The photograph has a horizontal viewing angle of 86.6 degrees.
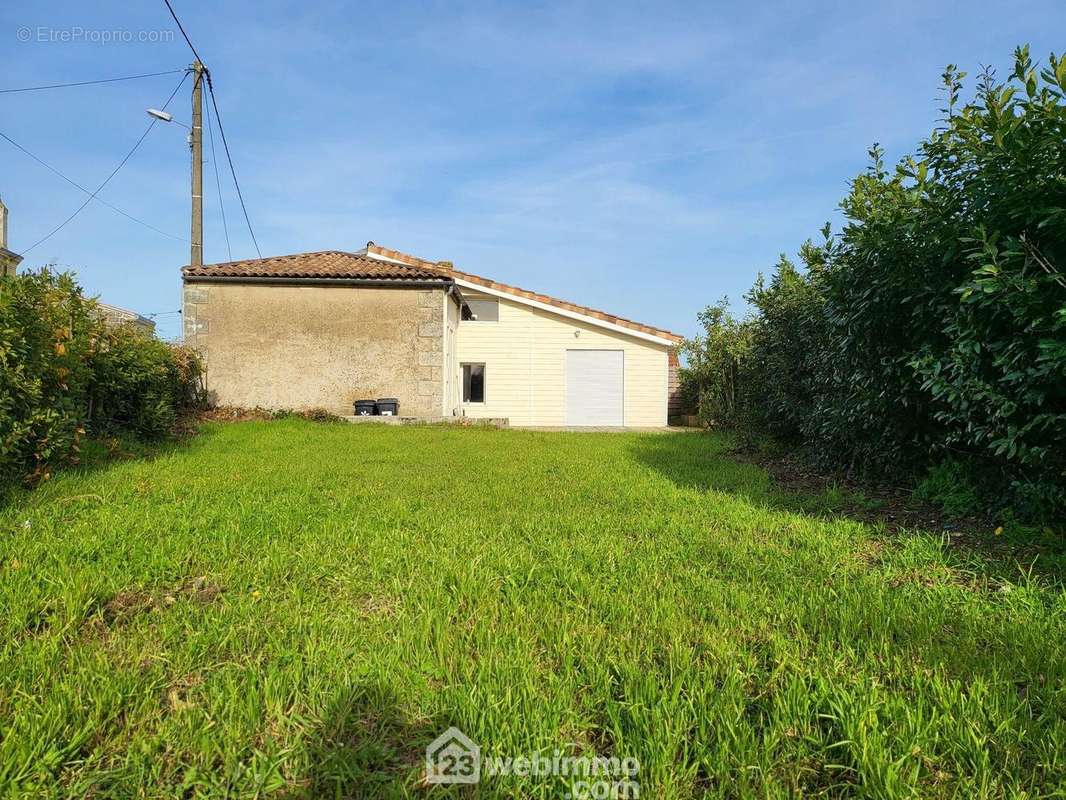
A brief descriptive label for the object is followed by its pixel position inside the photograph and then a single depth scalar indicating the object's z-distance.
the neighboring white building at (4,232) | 25.34
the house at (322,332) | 14.90
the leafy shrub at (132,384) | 7.85
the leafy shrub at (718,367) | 11.03
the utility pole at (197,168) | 16.00
